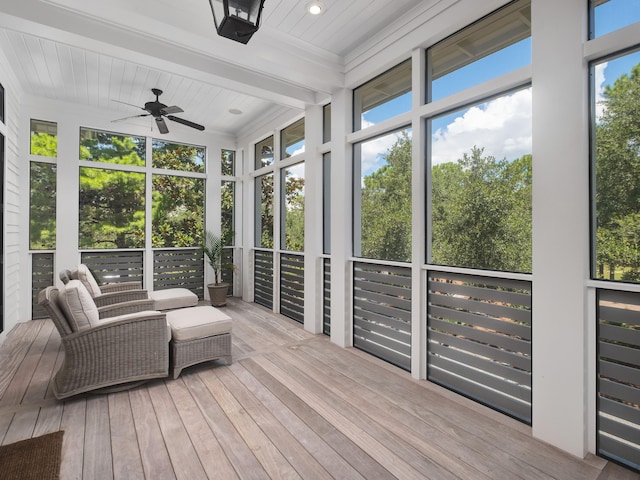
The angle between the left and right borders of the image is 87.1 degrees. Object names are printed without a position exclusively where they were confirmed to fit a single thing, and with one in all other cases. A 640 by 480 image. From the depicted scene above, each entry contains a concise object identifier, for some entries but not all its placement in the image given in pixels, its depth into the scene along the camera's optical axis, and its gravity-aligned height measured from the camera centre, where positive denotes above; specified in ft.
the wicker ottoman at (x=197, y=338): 9.82 -2.99
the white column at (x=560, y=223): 6.39 +0.34
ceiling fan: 12.80 +5.00
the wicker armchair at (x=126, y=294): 12.18 -2.22
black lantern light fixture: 5.04 +3.45
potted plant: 18.71 -1.42
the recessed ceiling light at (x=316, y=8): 9.06 +6.34
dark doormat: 5.81 -4.04
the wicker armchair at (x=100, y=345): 8.31 -2.76
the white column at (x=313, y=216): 14.01 +0.99
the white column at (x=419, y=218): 9.69 +0.62
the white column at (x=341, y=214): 12.31 +0.95
